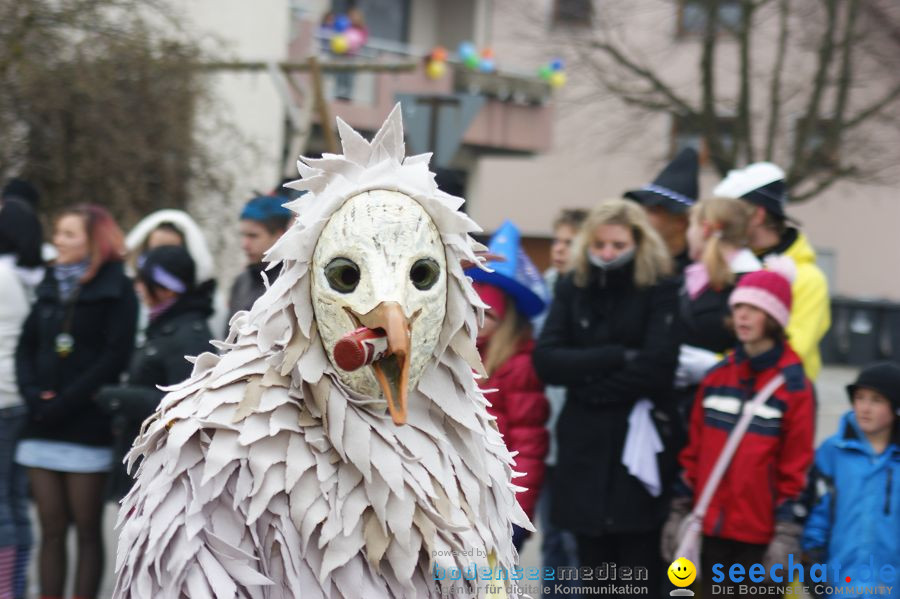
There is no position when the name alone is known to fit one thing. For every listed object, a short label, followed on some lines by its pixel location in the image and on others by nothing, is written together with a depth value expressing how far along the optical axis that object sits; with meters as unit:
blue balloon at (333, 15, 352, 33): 34.56
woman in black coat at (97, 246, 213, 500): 10.09
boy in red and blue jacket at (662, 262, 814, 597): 9.05
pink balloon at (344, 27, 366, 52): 33.53
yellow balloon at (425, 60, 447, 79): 34.41
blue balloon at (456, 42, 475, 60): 36.59
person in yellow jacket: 10.12
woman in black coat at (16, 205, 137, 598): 10.91
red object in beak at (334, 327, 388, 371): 4.73
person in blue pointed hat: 10.16
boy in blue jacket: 8.73
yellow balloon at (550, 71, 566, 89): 34.91
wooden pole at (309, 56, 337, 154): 18.24
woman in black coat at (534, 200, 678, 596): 9.66
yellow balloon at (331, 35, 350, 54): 32.97
